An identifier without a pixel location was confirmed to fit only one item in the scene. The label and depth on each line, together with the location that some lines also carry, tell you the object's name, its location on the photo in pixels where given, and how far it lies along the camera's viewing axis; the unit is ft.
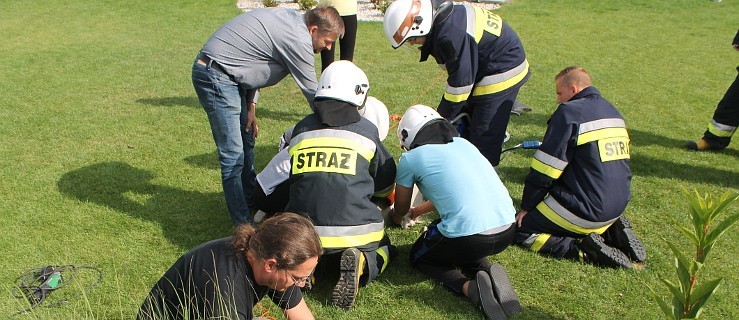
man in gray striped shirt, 12.19
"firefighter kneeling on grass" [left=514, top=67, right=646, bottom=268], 12.29
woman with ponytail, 7.27
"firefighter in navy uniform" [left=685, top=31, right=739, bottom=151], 18.54
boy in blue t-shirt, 11.04
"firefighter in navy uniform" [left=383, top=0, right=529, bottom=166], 14.14
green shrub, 6.50
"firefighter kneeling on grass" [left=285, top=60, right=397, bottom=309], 10.71
